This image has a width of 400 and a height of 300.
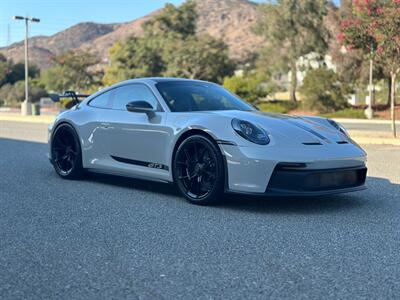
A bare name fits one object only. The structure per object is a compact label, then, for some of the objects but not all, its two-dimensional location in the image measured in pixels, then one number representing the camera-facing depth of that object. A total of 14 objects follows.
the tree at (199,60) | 46.31
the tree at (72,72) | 69.88
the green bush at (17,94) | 59.81
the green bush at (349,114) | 34.44
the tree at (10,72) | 66.88
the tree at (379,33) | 14.38
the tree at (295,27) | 42.78
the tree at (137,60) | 50.53
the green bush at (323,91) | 37.47
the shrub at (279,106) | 39.88
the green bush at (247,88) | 43.56
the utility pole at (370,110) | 33.16
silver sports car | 5.30
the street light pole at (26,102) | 34.50
